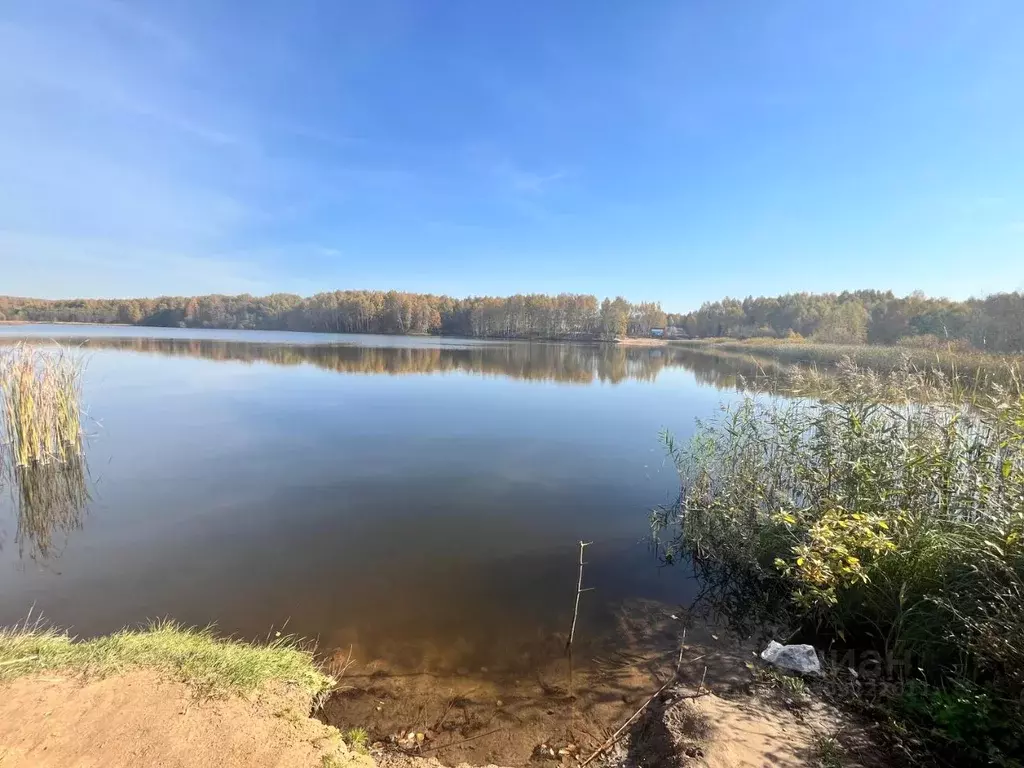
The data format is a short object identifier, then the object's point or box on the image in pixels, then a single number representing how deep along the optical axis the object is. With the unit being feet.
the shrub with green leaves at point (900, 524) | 10.87
